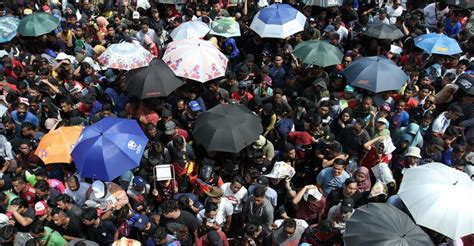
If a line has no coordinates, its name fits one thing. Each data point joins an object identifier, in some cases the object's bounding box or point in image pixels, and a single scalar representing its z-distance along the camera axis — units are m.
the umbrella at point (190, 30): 10.22
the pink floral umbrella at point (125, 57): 8.84
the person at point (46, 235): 5.66
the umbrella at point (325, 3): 11.56
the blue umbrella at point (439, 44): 9.73
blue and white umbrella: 10.26
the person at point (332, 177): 6.66
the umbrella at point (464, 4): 11.57
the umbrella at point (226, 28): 10.49
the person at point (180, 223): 5.88
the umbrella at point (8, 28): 10.27
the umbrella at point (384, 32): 10.29
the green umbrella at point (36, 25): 10.51
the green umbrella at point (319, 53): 9.07
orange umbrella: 6.94
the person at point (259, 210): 6.25
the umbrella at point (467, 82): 8.46
